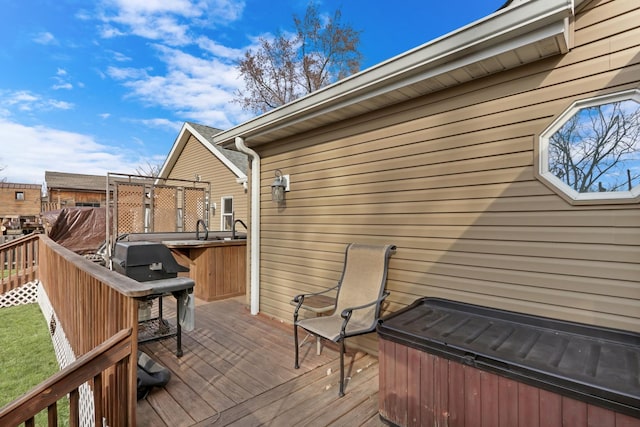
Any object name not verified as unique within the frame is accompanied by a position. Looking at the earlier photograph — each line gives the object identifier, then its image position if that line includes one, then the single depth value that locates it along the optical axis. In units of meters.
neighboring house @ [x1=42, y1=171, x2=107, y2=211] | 22.53
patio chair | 2.78
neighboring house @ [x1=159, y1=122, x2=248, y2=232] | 9.90
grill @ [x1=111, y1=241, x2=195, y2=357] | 3.03
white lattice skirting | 2.26
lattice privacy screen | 8.35
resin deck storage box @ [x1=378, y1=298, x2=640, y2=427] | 1.36
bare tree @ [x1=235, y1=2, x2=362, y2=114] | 13.05
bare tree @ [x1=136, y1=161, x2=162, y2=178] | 27.61
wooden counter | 5.53
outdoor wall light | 4.27
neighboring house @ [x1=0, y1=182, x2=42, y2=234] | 22.23
